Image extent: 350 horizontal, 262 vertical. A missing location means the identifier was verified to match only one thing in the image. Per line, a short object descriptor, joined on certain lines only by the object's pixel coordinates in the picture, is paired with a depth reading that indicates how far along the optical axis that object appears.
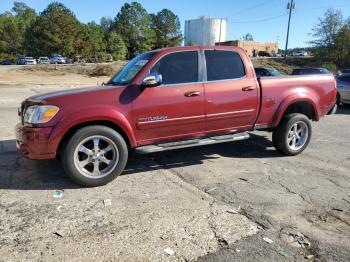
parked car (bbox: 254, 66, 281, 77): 13.07
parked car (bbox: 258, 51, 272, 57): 99.88
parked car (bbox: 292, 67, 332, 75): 18.83
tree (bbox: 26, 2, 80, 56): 71.06
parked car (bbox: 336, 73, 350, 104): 14.05
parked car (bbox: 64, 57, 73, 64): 72.62
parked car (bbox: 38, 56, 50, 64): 68.94
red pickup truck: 4.96
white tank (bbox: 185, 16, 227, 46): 100.25
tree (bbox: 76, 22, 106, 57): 76.19
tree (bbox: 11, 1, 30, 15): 172.75
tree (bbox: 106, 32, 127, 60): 82.00
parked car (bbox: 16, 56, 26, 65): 71.12
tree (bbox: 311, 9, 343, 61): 65.06
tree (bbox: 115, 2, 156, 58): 92.81
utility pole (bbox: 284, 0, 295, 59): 58.96
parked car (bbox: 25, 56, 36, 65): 69.56
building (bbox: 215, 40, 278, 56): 111.12
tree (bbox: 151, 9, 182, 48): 101.06
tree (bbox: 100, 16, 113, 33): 138.98
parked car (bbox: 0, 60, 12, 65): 77.62
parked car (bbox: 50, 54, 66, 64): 66.56
